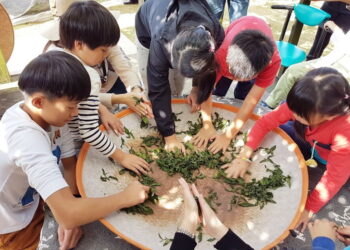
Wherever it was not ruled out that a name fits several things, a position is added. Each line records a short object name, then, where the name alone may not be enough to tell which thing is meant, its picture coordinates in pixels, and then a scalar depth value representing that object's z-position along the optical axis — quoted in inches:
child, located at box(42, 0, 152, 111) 75.4
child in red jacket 54.9
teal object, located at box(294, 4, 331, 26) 102.0
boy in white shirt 41.8
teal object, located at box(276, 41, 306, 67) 105.1
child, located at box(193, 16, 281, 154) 57.6
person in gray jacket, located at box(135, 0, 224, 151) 49.1
